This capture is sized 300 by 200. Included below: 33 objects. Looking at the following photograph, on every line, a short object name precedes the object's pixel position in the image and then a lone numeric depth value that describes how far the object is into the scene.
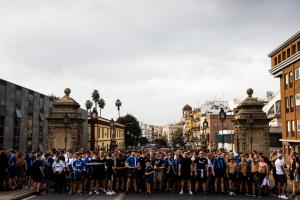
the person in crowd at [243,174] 13.13
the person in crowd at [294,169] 12.36
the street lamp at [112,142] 33.76
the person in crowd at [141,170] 13.22
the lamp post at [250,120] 20.92
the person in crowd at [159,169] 13.57
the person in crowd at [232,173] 13.15
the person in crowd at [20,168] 13.29
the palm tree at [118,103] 95.24
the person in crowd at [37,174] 12.44
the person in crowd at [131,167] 13.14
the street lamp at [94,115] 24.49
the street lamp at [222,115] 21.50
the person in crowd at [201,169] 13.15
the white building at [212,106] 85.36
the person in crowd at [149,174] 12.97
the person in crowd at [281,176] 12.52
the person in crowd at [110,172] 13.16
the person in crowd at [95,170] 12.96
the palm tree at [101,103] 82.39
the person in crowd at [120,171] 13.30
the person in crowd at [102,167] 13.01
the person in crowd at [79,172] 13.09
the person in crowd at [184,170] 13.09
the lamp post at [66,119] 22.10
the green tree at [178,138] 100.64
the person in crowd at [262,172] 12.55
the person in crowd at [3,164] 12.37
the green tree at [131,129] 79.51
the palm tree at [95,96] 81.09
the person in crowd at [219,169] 13.12
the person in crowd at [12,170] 12.88
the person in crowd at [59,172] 13.07
